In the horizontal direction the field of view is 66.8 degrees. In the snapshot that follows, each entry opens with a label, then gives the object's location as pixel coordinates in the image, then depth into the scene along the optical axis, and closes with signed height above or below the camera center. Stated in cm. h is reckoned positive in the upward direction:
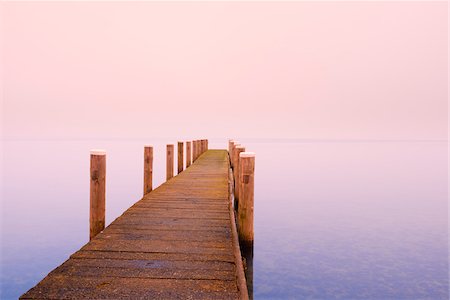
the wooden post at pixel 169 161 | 1109 -33
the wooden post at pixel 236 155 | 835 -12
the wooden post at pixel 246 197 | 510 -69
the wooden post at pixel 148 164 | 898 -35
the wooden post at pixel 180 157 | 1323 -24
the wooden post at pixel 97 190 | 476 -56
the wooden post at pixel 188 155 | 1480 -18
